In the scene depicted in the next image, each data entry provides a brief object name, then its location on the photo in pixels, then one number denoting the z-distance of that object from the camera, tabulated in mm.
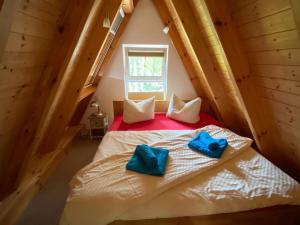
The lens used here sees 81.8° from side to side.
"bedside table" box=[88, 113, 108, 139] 3080
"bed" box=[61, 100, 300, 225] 1194
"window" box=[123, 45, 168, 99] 3239
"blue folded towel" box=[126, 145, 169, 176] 1458
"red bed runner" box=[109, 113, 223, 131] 2574
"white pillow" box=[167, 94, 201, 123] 2812
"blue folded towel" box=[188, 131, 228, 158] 1703
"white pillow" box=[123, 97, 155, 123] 2758
